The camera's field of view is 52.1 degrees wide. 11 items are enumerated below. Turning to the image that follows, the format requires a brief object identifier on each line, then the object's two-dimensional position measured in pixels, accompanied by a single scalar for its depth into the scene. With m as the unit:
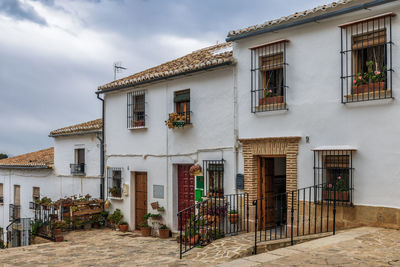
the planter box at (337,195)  8.59
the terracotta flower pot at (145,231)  12.97
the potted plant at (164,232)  12.48
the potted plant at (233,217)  10.36
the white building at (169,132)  11.20
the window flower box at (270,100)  9.87
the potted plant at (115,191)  14.53
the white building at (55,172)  16.12
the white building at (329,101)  8.11
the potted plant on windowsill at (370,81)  8.19
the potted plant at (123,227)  13.87
